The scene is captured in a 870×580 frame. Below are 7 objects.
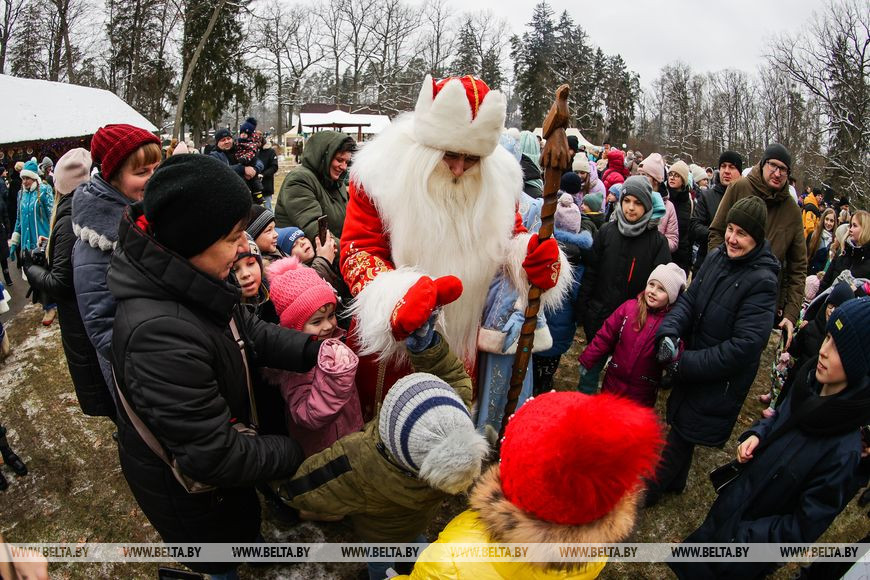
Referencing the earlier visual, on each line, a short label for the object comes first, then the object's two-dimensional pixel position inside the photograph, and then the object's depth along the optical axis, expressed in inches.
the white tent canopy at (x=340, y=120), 867.4
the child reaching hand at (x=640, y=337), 124.5
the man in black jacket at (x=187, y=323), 55.2
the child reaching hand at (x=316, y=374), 79.7
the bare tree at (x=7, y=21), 943.0
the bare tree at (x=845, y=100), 447.2
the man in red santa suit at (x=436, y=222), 78.7
